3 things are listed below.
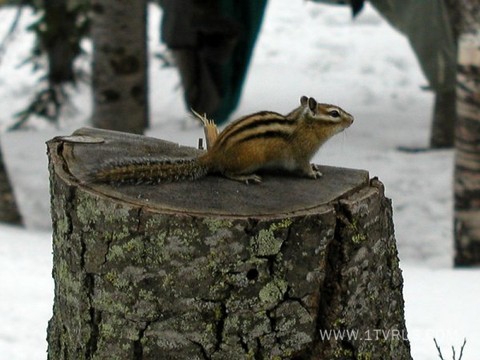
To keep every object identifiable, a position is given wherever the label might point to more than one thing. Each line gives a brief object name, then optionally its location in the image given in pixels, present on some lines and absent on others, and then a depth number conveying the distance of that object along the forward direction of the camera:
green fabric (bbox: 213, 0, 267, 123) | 17.28
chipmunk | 5.87
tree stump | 5.45
